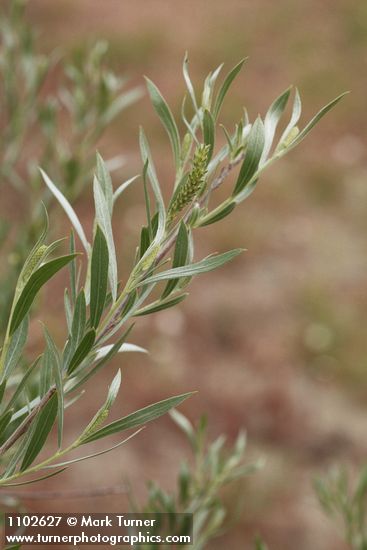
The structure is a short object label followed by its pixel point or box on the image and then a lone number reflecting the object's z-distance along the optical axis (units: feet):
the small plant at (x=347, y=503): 3.24
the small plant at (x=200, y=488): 3.12
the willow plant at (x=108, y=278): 2.30
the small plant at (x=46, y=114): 3.71
